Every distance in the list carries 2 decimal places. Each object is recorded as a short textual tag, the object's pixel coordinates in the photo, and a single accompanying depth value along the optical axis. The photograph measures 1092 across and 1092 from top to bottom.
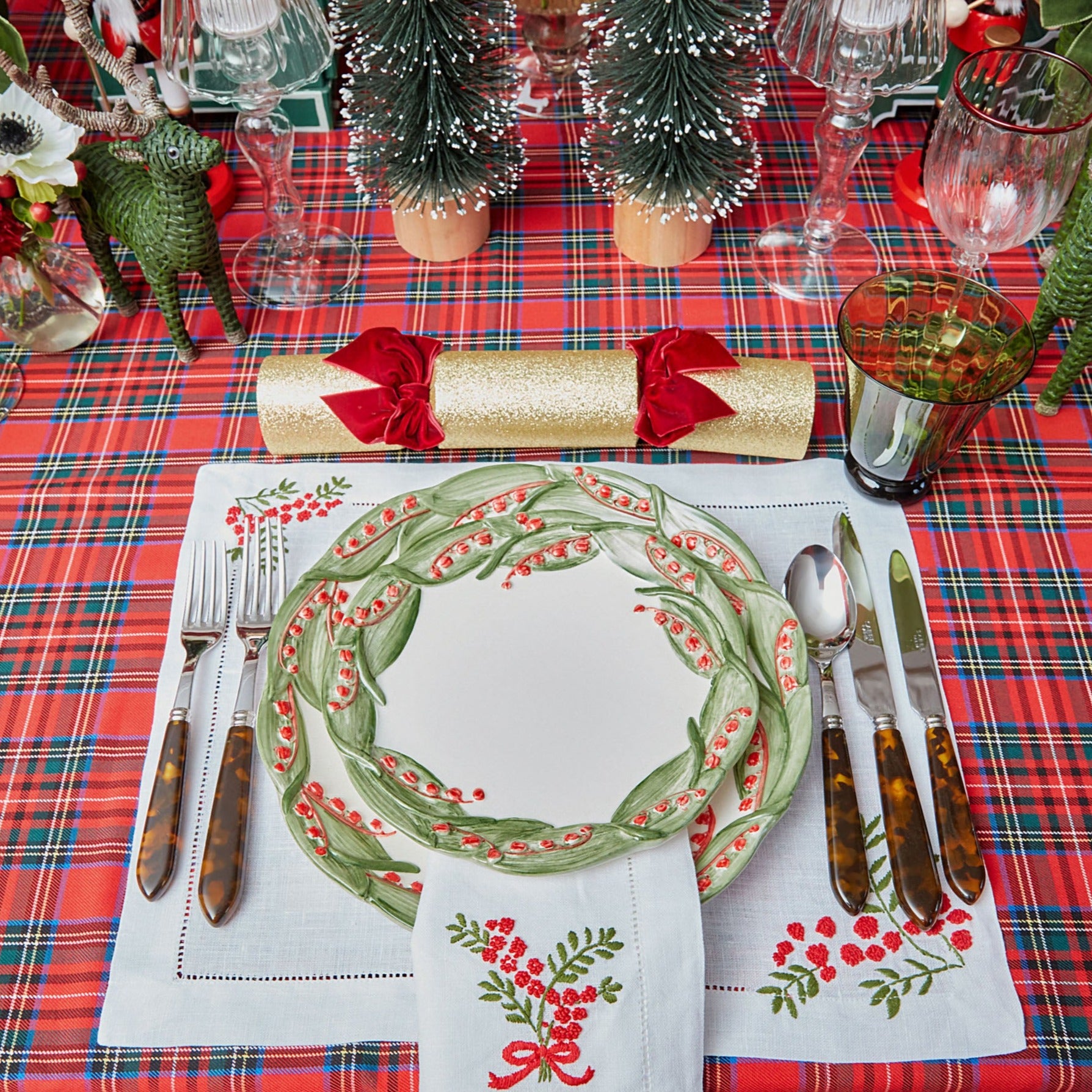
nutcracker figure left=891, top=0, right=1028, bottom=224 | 0.90
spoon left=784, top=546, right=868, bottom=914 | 0.58
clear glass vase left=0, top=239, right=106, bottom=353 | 0.86
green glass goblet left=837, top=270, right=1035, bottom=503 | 0.70
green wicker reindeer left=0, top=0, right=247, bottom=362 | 0.73
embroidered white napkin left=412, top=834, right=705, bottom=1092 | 0.50
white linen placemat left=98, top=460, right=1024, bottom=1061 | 0.55
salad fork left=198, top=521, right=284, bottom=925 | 0.57
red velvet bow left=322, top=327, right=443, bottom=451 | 0.77
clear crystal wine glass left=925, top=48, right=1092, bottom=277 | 0.70
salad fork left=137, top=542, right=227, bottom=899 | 0.58
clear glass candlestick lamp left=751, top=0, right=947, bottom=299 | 0.79
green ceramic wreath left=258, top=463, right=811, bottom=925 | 0.55
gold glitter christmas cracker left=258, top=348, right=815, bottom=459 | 0.77
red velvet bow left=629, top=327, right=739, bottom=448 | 0.77
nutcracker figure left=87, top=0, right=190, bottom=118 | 0.88
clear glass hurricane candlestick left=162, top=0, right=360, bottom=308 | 0.78
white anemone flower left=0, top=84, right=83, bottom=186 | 0.74
